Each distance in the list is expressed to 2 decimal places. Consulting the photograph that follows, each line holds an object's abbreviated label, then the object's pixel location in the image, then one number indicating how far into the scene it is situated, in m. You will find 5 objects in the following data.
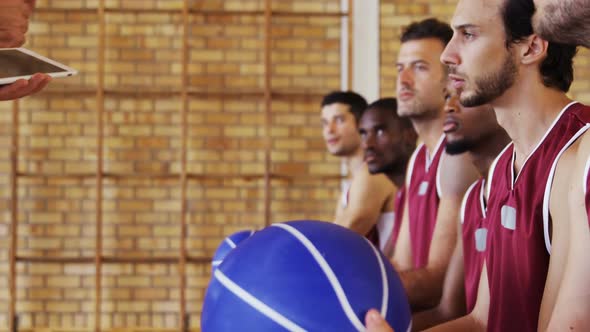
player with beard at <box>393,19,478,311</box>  2.44
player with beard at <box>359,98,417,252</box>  3.75
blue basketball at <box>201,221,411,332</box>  1.34
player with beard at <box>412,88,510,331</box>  2.10
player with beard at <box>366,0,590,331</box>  1.57
